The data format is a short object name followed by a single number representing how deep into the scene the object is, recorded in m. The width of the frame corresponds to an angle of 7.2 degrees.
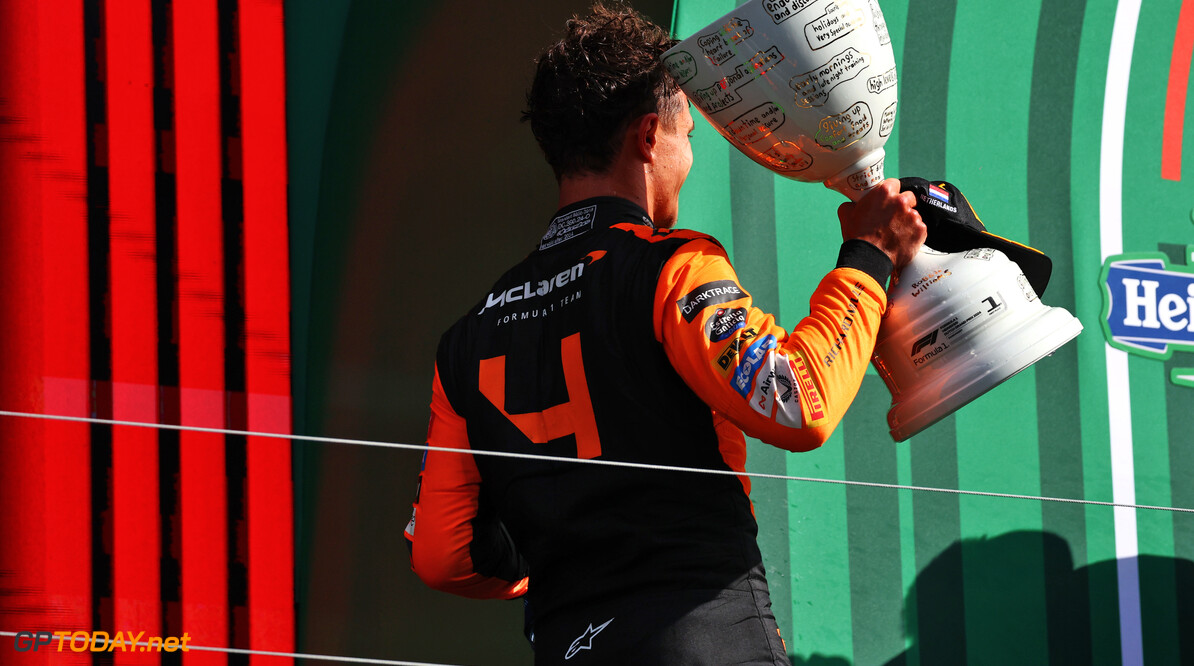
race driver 12.65
